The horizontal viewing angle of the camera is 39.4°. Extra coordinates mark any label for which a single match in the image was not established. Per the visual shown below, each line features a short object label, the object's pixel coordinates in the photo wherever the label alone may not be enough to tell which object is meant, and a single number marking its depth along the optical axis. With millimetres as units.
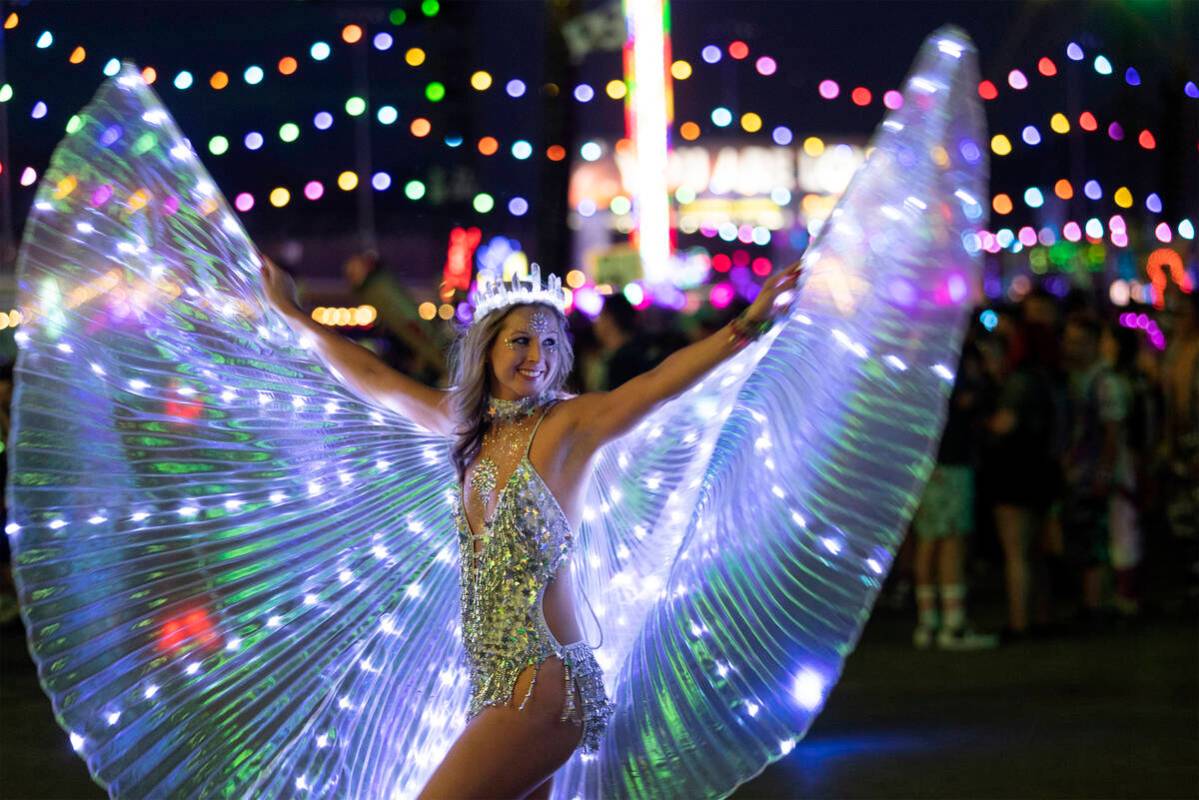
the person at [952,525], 10031
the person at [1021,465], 10109
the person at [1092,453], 10680
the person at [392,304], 10062
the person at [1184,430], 10938
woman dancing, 4199
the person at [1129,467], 10875
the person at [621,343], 10039
